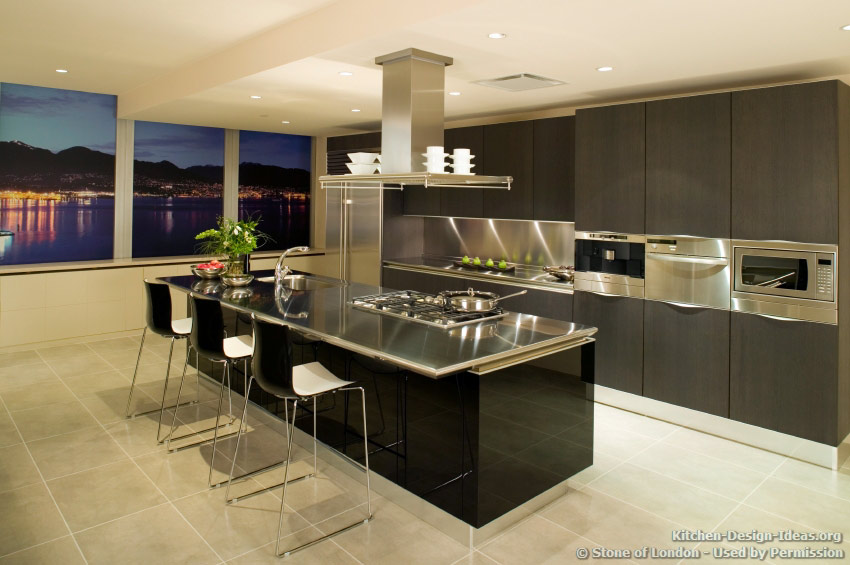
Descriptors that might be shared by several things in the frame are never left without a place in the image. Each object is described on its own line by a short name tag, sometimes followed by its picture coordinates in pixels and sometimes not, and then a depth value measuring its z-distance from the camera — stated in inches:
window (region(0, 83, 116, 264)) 251.6
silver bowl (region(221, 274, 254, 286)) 183.0
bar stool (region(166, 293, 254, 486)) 143.6
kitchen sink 191.7
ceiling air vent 168.2
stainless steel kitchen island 110.8
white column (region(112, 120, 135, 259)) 277.7
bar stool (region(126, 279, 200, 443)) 166.6
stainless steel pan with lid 144.7
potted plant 190.2
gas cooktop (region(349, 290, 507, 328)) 135.7
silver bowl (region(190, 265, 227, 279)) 197.6
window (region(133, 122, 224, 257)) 289.4
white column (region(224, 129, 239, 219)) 313.4
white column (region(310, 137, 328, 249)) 341.1
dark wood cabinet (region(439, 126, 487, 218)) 239.1
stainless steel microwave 145.2
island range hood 144.3
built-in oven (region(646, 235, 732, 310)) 163.0
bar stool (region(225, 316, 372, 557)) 116.3
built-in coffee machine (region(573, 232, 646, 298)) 181.2
